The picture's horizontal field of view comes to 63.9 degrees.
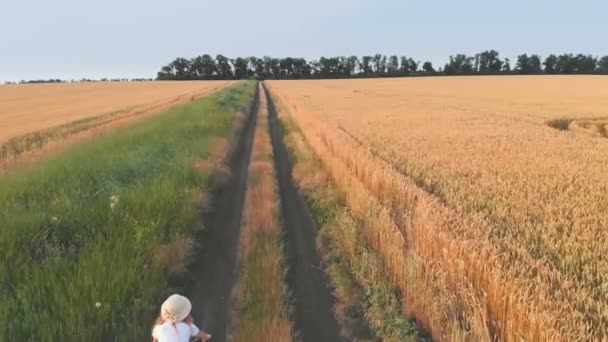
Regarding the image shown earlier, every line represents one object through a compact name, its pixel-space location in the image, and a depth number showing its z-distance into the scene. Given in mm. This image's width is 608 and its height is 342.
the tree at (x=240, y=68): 152375
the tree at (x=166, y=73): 153750
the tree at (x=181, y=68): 152375
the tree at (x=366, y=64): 153562
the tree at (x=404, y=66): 144250
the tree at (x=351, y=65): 149900
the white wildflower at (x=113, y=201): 7767
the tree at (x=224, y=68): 153000
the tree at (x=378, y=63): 154138
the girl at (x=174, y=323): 3629
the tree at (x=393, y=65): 148375
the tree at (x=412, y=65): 143125
